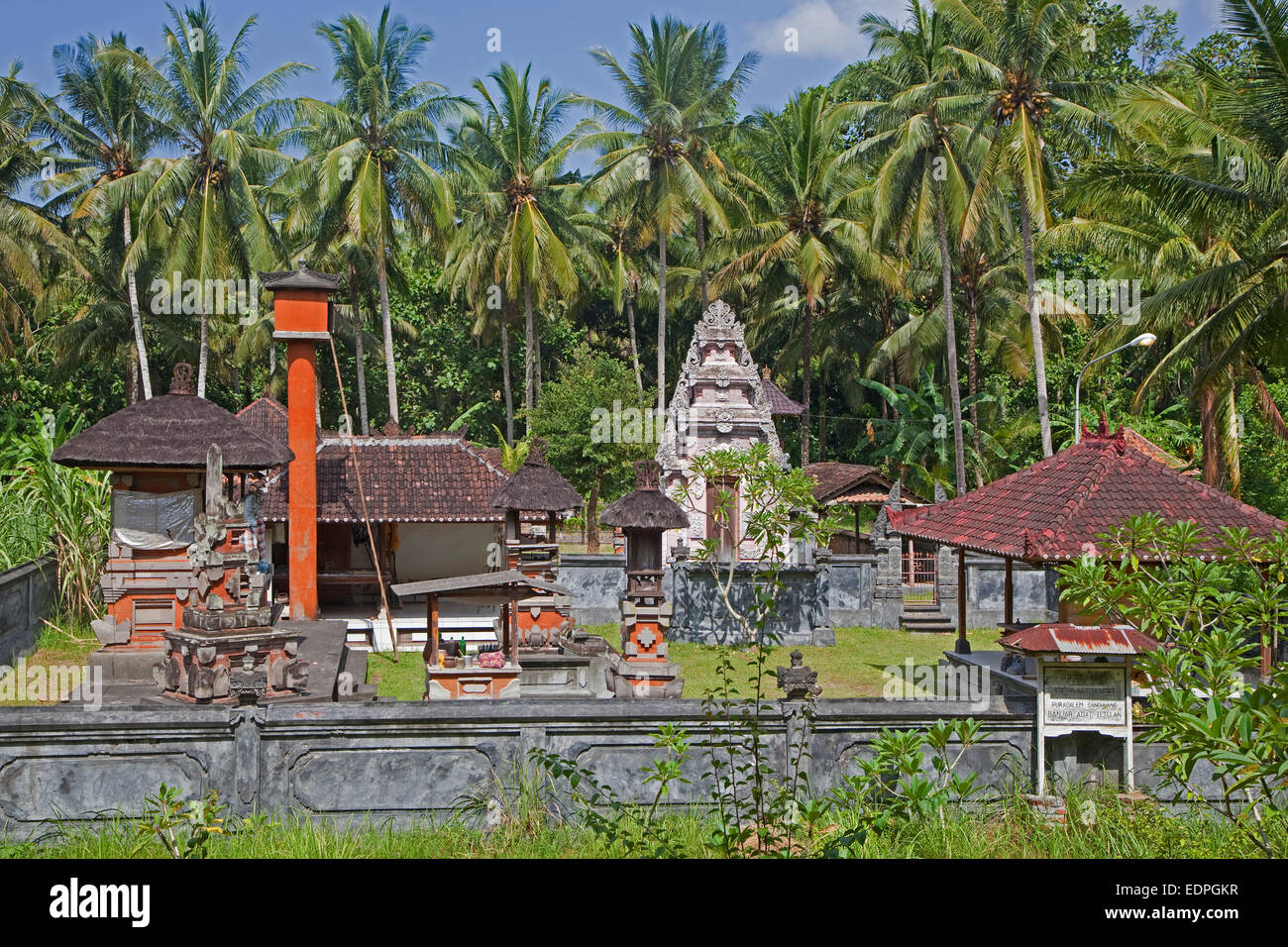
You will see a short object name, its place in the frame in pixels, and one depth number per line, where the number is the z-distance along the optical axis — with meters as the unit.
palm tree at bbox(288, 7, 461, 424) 31.36
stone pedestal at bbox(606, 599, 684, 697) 17.11
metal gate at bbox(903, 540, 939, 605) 26.69
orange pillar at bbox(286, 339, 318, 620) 20.11
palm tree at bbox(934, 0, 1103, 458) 24.66
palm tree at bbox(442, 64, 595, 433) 35.69
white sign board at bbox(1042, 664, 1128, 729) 9.21
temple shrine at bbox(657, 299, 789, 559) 26.75
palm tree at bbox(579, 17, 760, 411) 34.00
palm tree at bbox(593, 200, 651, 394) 38.00
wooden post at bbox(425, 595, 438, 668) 15.55
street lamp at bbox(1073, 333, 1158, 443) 21.03
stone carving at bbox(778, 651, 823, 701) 8.98
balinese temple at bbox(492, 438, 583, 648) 19.81
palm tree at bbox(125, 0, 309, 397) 29.80
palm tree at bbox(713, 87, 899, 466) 34.81
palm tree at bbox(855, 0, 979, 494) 27.38
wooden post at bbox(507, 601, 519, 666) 15.77
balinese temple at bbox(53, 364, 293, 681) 15.80
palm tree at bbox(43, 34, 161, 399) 31.00
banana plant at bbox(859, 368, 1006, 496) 34.59
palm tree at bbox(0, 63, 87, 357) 29.58
